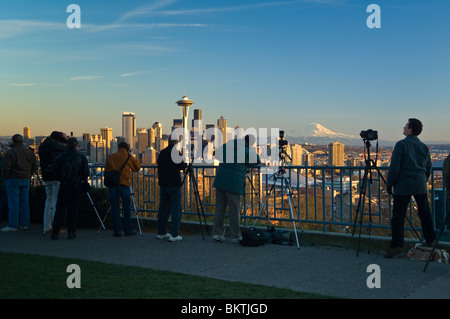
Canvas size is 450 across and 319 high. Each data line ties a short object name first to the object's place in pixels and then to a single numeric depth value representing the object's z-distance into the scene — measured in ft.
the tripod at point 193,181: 36.68
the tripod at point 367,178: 29.62
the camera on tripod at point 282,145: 34.04
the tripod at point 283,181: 34.17
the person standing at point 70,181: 35.68
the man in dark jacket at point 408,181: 28.02
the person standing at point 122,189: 37.11
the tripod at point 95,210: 39.52
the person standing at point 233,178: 33.35
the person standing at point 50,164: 38.34
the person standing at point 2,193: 41.45
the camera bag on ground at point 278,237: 33.40
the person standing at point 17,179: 39.70
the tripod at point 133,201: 39.50
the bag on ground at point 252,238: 32.27
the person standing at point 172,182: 34.71
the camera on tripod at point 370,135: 29.73
